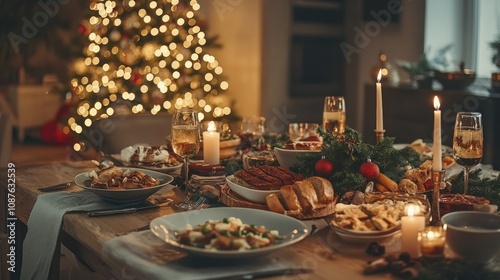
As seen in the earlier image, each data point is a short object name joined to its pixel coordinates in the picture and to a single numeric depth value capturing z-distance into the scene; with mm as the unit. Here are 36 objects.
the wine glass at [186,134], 1909
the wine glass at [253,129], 2605
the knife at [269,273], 1268
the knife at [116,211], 1708
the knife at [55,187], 1990
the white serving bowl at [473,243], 1305
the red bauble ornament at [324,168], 1796
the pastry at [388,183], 1807
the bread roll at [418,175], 1846
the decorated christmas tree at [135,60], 5398
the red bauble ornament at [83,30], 5483
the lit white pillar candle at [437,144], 1483
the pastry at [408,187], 1791
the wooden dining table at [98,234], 1336
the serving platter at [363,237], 1431
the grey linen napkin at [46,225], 1732
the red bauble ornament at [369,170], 1802
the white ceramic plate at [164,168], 2197
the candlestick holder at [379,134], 1994
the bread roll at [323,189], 1639
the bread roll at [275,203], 1607
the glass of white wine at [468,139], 1733
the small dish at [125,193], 1758
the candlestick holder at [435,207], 1551
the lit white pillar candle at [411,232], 1364
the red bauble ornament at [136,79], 5395
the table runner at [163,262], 1277
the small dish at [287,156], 1951
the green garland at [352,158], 1790
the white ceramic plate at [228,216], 1287
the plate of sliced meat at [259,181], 1688
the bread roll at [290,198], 1603
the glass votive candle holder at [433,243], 1343
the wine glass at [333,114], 2391
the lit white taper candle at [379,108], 1984
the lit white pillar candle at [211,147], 2154
